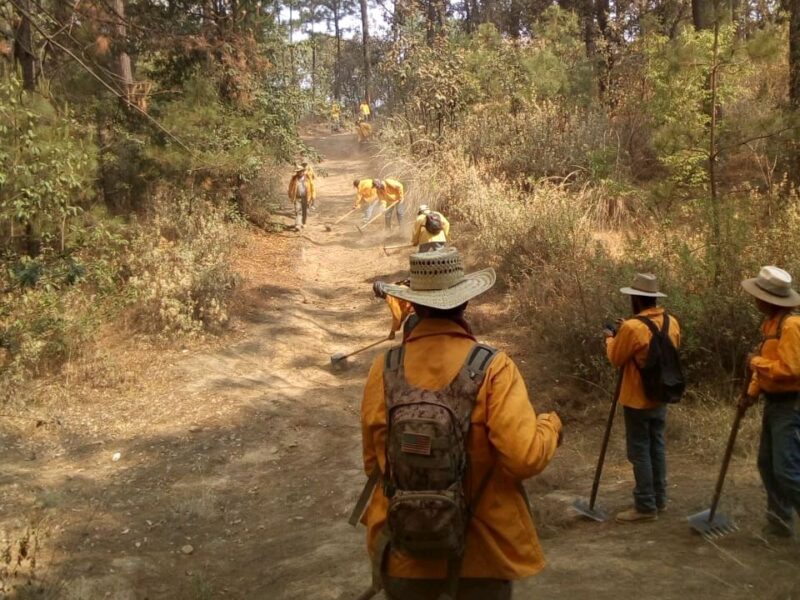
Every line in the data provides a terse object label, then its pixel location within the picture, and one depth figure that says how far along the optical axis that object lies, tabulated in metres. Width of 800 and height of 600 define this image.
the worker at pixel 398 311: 9.01
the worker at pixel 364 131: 30.43
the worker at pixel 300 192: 16.11
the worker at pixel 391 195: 14.70
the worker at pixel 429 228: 9.69
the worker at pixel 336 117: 36.46
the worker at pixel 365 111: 32.78
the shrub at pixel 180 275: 9.60
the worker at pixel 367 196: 16.11
